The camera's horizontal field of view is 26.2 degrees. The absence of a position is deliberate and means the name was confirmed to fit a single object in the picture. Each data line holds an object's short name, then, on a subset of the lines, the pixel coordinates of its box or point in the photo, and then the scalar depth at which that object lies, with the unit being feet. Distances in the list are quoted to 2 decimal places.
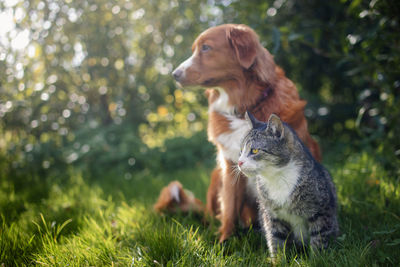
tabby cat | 6.93
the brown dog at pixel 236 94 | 7.57
